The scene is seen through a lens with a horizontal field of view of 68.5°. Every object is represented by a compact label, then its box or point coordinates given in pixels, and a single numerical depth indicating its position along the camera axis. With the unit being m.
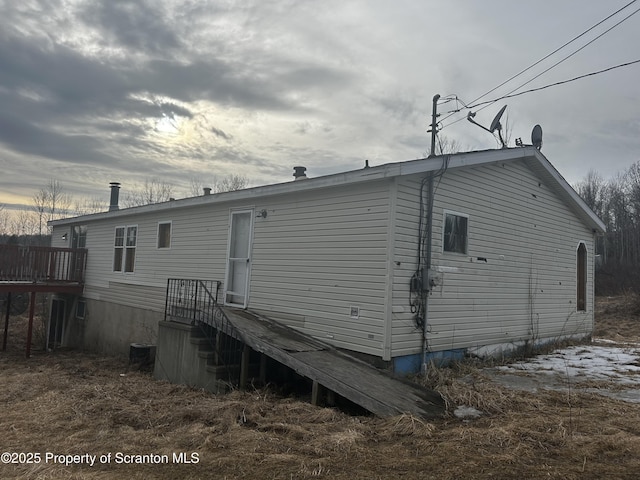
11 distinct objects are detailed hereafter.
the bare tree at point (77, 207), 36.07
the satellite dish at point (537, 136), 10.85
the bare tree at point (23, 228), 38.40
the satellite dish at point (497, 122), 10.07
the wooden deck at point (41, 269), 14.23
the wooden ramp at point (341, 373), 5.49
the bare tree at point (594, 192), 40.75
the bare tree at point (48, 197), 34.88
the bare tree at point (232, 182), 33.75
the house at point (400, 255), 7.39
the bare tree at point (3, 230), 39.91
